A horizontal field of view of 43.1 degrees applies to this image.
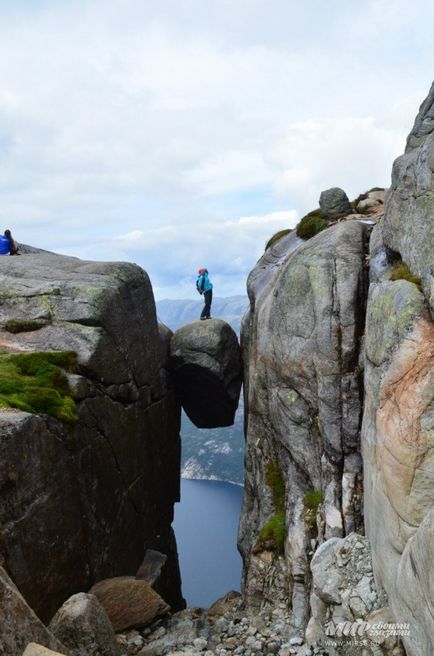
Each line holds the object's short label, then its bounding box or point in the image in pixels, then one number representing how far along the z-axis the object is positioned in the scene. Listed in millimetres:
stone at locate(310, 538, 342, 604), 16980
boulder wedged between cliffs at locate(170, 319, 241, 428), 39750
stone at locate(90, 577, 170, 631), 22641
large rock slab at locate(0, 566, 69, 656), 12680
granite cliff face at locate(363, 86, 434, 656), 12688
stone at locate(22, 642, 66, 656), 11375
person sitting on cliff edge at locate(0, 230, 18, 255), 38281
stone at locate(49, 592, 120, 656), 16850
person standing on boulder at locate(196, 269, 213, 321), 42312
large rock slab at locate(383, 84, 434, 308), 17750
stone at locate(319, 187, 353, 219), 33344
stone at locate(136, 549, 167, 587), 29405
